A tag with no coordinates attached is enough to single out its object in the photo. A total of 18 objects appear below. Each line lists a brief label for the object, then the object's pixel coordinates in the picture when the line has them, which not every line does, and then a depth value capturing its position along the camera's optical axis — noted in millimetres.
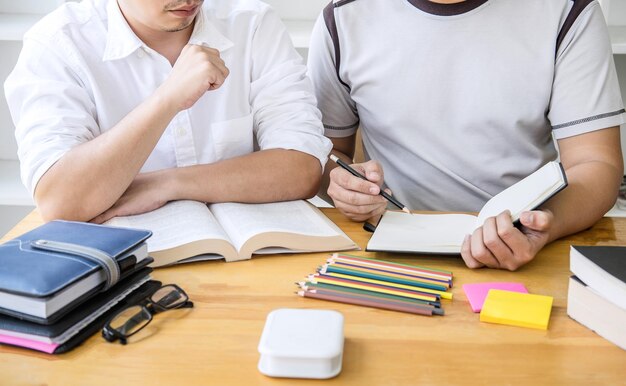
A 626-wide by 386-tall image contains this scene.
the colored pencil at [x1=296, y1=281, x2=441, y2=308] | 1090
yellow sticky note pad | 1037
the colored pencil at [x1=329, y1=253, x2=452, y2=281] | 1182
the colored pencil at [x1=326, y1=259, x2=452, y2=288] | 1156
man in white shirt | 1399
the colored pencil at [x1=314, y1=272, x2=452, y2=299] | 1121
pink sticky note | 1104
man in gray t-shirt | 1621
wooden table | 907
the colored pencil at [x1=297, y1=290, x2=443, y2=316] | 1064
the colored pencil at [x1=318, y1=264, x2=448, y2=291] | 1141
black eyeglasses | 987
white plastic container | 886
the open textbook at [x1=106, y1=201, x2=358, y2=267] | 1224
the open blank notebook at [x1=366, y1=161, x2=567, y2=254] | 1235
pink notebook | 947
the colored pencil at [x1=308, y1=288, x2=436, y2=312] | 1072
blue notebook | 943
